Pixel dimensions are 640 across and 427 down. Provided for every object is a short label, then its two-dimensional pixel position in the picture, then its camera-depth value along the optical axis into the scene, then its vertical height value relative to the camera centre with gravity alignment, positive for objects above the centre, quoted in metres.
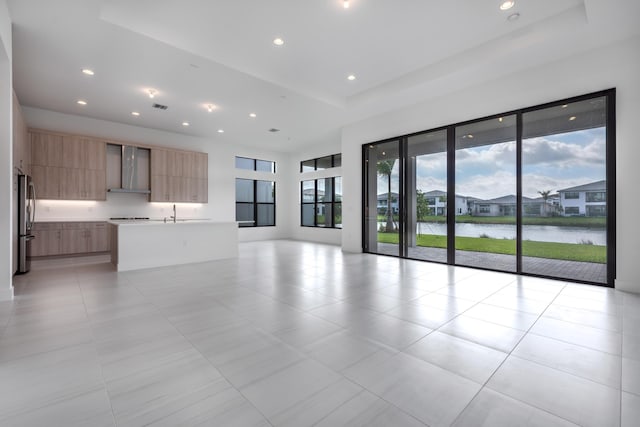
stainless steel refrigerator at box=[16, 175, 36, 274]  4.88 -0.10
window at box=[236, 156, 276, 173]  10.77 +1.91
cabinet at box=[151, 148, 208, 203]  8.39 +1.16
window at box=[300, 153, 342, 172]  10.27 +1.90
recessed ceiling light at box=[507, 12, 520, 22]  3.80 +2.62
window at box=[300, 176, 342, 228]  10.28 +0.41
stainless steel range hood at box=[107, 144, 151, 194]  7.93 +1.29
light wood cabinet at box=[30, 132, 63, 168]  6.69 +1.53
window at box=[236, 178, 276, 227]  10.83 +0.45
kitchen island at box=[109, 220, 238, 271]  5.64 -0.63
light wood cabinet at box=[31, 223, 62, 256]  6.60 -0.59
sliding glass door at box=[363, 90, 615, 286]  4.48 +0.40
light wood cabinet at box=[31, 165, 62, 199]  6.71 +0.79
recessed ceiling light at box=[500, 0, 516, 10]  3.57 +2.61
